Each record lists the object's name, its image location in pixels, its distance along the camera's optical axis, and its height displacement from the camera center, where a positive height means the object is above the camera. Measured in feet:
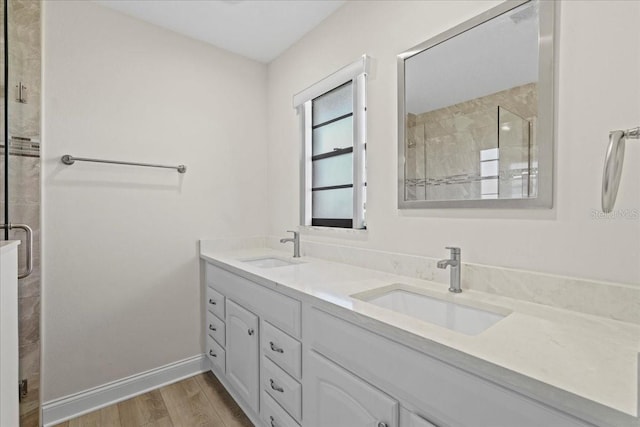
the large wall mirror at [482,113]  3.48 +1.27
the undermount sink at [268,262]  6.81 -1.19
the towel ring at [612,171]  2.30 +0.30
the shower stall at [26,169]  5.05 +0.67
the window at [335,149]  5.75 +1.30
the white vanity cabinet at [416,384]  2.12 -1.47
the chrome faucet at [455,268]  3.94 -0.75
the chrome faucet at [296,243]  6.86 -0.75
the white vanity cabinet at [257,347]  4.29 -2.31
